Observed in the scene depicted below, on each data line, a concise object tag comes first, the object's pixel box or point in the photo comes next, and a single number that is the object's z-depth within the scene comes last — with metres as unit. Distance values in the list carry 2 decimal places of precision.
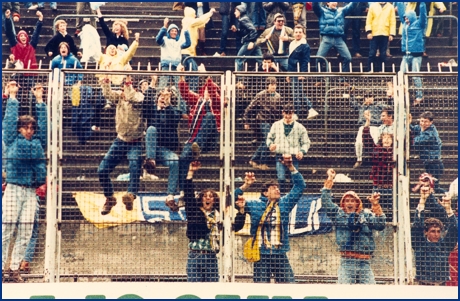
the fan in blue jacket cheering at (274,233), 15.05
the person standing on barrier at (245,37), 18.73
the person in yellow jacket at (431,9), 20.02
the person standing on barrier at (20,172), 15.13
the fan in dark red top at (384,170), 15.21
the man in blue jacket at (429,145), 15.41
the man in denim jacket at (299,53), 17.66
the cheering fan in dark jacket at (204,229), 15.00
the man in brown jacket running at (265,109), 15.44
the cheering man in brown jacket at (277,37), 18.73
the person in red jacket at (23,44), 18.76
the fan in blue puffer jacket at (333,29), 18.81
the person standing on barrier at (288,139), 15.34
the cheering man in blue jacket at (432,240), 15.10
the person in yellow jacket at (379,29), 19.22
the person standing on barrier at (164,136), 15.38
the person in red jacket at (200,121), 15.20
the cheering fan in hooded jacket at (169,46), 18.38
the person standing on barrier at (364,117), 15.34
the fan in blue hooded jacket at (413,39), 18.69
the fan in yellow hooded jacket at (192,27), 18.85
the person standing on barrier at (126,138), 15.42
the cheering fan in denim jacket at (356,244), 15.00
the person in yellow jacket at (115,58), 18.02
